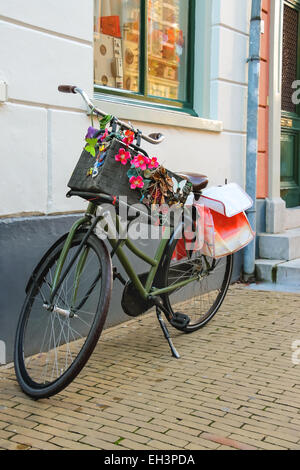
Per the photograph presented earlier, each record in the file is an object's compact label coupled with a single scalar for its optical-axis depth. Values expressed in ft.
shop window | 16.78
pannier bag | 13.83
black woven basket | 10.60
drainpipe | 20.18
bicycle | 10.47
